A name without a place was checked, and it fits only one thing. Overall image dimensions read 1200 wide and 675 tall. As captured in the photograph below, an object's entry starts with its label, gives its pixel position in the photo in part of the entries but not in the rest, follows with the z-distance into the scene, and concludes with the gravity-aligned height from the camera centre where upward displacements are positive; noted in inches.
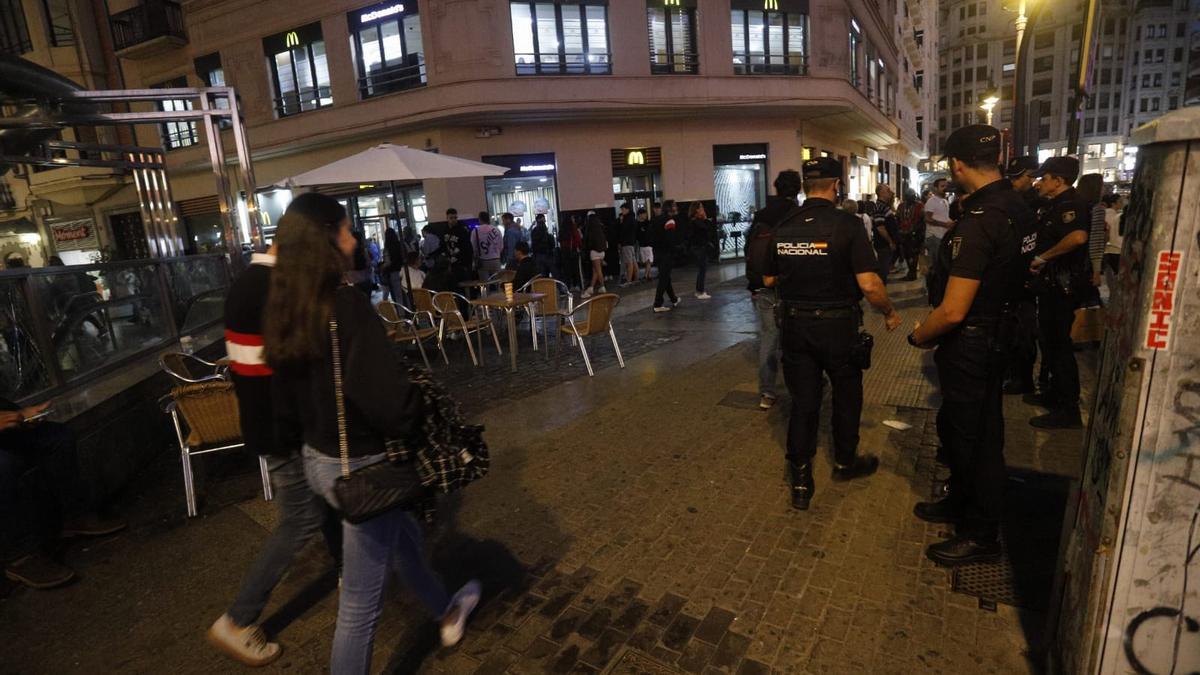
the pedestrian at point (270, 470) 94.9 -36.9
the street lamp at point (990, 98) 593.3 +89.1
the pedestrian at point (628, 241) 597.6 -22.6
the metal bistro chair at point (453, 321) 304.7 -45.4
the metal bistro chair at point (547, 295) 318.3 -37.0
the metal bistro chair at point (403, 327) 290.8 -45.1
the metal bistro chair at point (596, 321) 265.9 -43.8
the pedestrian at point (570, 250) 581.9 -26.2
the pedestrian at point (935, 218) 370.3 -14.2
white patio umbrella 291.1 +32.9
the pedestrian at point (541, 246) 540.7 -19.0
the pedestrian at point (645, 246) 627.8 -30.2
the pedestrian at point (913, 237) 507.8 -33.6
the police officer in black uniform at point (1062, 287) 176.4 -29.6
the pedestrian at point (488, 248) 473.1 -15.2
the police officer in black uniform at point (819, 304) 136.6 -22.7
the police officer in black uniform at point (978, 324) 110.7 -24.4
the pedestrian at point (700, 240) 435.8 -20.0
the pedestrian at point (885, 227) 419.8 -20.1
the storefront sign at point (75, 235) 935.7 +37.1
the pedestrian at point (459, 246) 450.9 -11.4
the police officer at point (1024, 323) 120.7 -28.4
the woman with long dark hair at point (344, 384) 77.7 -18.5
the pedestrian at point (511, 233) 503.9 -5.0
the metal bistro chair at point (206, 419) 151.1 -42.6
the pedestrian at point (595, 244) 520.7 -19.8
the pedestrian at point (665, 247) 406.6 -20.8
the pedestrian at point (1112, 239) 229.3 -22.2
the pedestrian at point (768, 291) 183.3 -28.1
